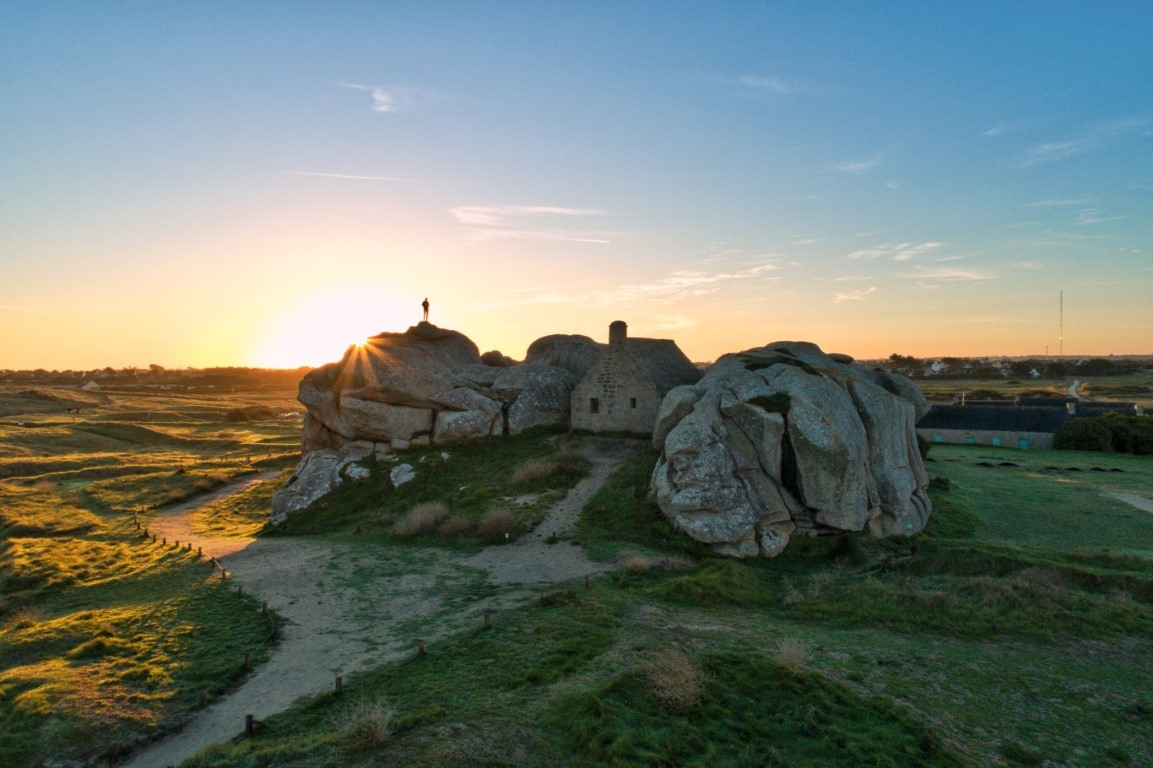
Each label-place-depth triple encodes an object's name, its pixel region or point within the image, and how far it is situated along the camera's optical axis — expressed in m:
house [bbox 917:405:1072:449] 52.69
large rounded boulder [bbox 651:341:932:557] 22.05
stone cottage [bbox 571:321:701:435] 33.84
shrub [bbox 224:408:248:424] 81.96
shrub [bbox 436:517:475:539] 24.20
